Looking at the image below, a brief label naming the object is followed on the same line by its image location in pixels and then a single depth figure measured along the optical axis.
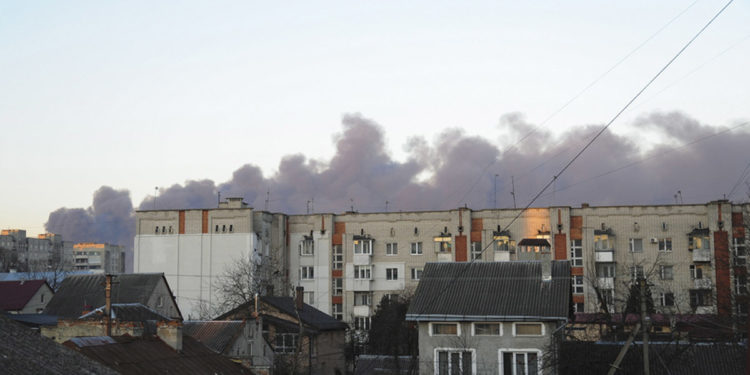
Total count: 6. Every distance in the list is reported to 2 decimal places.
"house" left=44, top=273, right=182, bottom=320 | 69.25
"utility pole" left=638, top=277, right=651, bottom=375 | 29.42
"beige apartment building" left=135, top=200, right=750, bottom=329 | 79.12
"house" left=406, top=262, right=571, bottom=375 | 41.97
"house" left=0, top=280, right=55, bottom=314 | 79.25
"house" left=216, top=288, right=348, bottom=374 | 54.22
